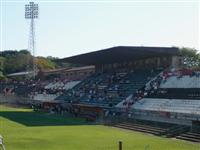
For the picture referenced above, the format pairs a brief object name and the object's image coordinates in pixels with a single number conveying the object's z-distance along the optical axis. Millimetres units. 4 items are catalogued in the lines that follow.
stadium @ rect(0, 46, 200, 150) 29266
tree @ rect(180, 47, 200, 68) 81862
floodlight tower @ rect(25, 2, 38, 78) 87562
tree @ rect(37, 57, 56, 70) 135988
